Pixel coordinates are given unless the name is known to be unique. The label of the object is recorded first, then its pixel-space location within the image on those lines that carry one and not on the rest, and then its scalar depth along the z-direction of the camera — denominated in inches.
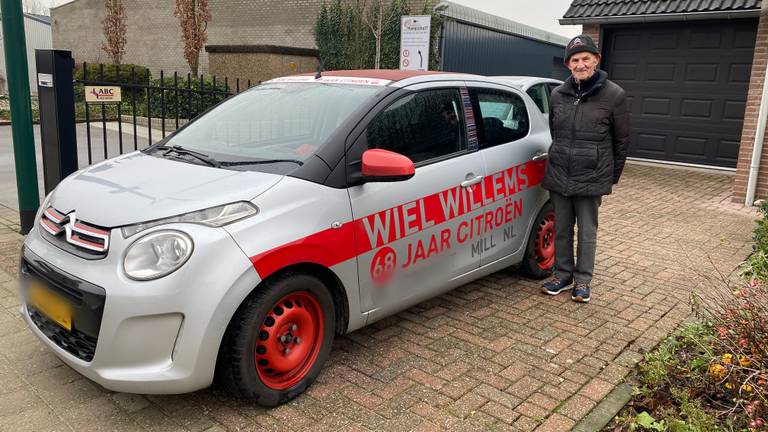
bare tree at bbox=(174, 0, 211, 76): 892.0
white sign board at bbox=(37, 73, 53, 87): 222.2
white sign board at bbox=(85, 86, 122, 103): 229.6
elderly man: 175.5
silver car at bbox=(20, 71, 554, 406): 108.2
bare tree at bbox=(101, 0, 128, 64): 1063.6
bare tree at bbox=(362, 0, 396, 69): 731.4
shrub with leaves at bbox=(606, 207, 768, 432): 113.8
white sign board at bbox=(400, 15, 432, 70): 480.1
